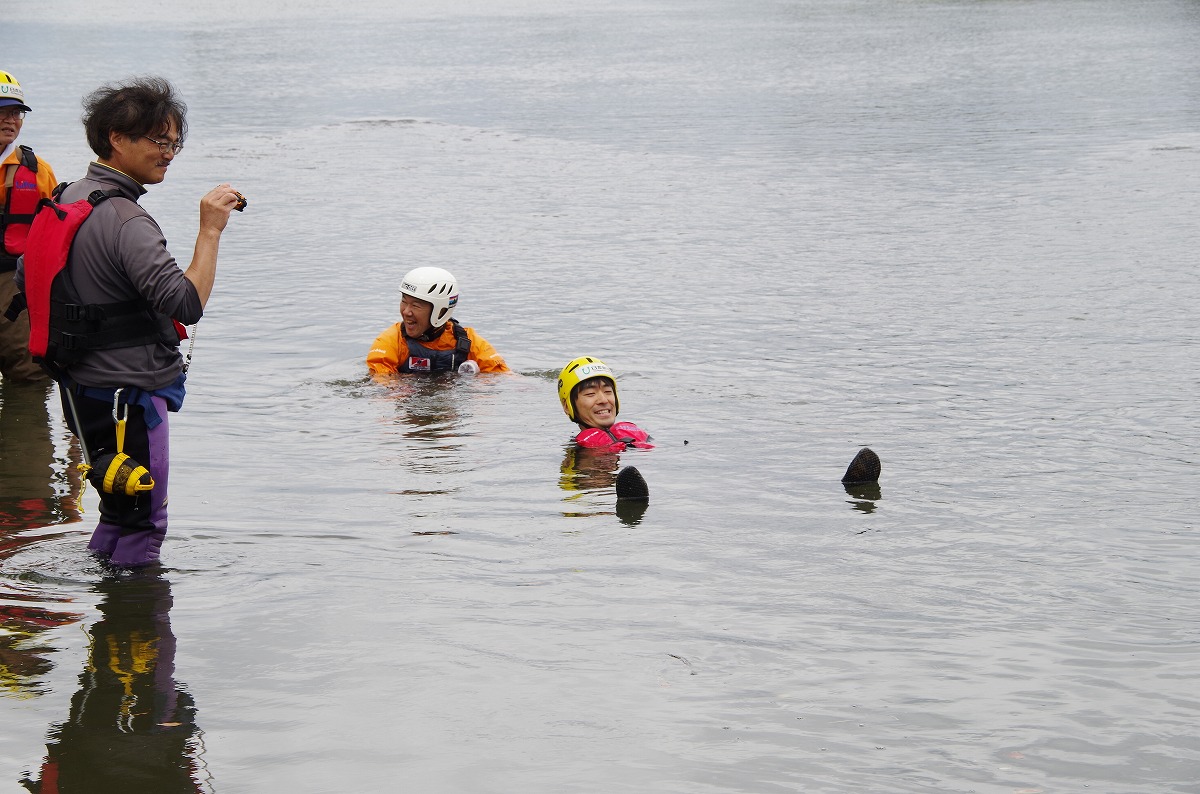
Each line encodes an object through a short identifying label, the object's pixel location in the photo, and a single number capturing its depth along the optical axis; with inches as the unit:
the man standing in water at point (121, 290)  252.2
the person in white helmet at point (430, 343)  517.7
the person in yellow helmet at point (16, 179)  419.5
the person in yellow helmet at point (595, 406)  433.4
